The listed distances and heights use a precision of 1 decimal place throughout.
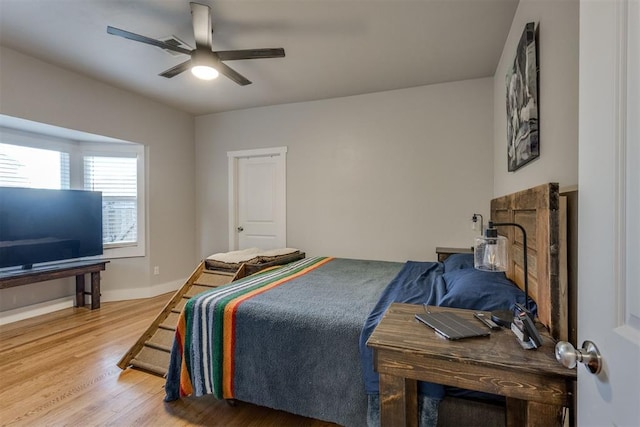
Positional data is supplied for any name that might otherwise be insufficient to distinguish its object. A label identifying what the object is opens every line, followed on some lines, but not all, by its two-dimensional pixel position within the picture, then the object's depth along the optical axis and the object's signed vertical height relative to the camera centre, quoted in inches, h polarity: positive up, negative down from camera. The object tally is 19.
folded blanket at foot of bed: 121.9 -20.2
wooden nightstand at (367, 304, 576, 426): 38.2 -21.4
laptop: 45.8 -18.3
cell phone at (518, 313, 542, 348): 41.6 -16.5
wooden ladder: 91.7 -40.0
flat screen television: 121.3 -5.7
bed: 50.2 -26.7
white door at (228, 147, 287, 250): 169.0 +7.5
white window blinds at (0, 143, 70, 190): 127.8 +20.1
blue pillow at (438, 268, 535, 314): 57.5 -16.3
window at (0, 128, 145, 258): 137.3 +18.3
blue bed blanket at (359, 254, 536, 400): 56.1 -18.4
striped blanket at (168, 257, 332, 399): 70.0 -31.0
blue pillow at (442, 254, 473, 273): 89.0 -15.5
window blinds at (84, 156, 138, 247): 156.5 +10.7
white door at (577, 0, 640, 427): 21.1 +0.2
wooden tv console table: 116.2 -25.8
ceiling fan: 81.1 +47.1
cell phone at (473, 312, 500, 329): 48.6 -18.0
